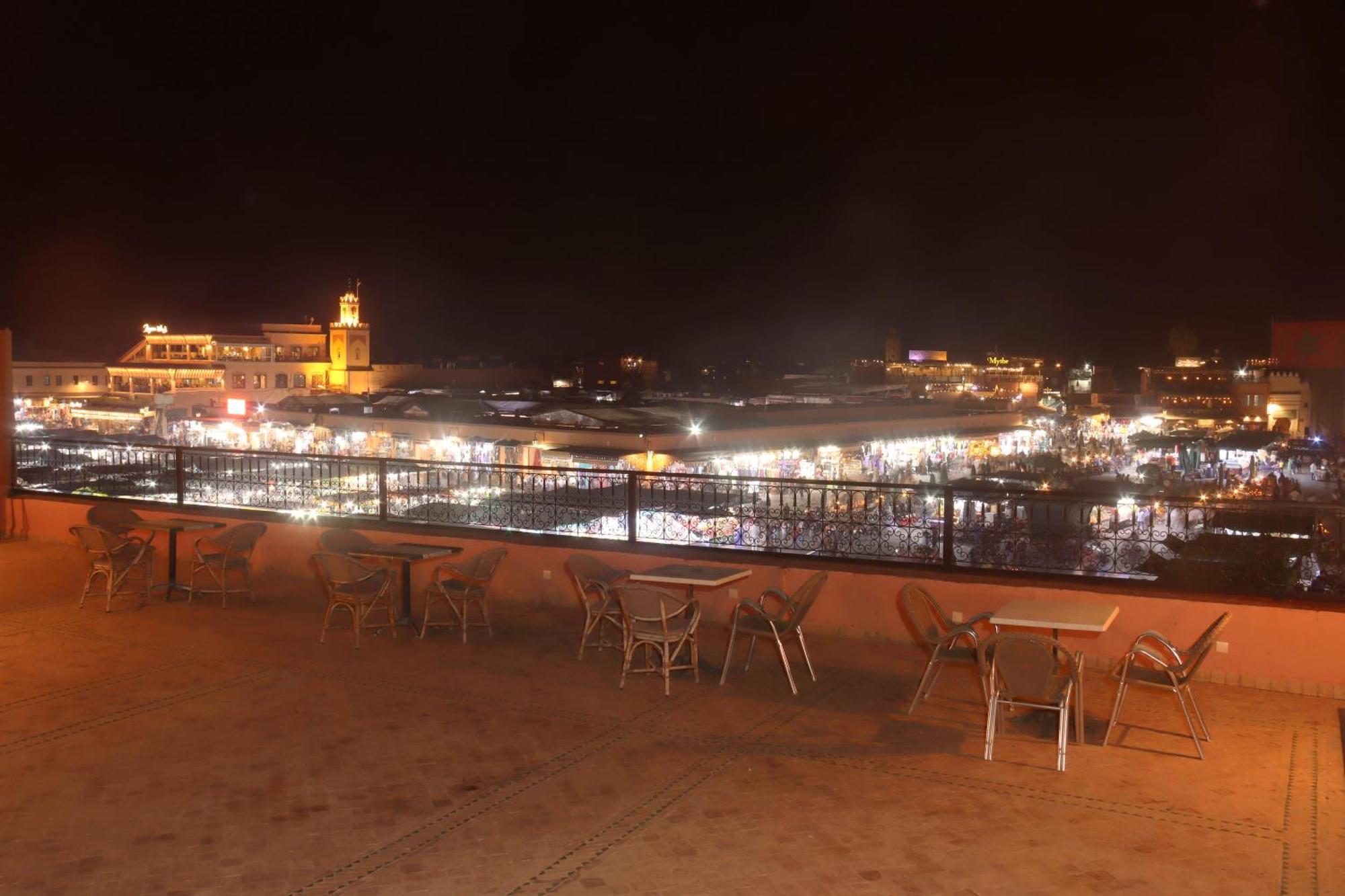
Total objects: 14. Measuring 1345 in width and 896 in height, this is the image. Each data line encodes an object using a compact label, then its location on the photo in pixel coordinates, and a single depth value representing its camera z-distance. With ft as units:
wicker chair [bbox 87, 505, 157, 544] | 33.01
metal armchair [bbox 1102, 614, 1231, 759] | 18.52
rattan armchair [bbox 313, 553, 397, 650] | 25.85
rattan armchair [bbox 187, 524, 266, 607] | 30.71
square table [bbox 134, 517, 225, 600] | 31.48
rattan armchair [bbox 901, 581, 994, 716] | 20.81
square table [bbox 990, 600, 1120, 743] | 19.69
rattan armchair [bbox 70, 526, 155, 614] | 30.04
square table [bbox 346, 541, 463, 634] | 27.02
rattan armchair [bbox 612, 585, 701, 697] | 22.34
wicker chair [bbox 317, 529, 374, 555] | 29.19
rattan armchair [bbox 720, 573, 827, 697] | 22.48
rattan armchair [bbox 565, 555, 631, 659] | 24.86
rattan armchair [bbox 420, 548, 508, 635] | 26.91
